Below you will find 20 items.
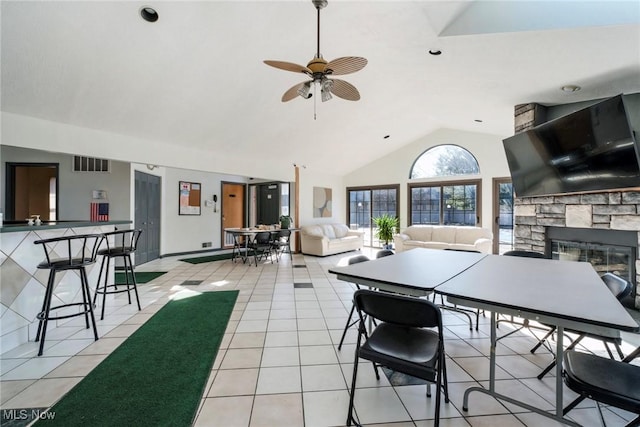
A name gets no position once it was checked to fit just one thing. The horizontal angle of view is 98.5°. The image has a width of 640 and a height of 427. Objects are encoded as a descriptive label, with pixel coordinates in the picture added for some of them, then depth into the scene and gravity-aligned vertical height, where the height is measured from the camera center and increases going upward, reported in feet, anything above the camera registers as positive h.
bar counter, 7.59 -2.03
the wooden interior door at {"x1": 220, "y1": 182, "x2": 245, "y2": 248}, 27.25 +0.68
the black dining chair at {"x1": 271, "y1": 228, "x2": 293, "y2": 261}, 21.36 -2.28
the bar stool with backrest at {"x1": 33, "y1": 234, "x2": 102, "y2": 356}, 7.72 -1.53
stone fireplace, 10.35 -0.56
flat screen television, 8.76 +2.30
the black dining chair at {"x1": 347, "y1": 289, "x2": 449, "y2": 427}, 4.53 -2.51
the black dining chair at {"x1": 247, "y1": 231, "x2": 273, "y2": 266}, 20.18 -2.18
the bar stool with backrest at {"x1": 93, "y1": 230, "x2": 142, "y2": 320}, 10.37 -1.55
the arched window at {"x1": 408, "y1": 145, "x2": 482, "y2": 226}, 22.61 +2.08
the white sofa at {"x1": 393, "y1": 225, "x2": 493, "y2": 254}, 19.51 -1.88
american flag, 17.37 +0.09
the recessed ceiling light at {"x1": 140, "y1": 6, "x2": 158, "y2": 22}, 8.45 +6.25
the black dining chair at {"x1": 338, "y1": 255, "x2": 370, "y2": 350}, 8.74 -1.49
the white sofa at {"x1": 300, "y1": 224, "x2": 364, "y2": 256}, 23.49 -2.27
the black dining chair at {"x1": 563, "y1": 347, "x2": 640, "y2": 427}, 3.95 -2.57
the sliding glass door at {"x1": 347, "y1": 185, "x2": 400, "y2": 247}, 27.12 +0.84
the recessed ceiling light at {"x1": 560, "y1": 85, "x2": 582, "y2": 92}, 11.12 +5.16
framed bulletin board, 23.58 +1.33
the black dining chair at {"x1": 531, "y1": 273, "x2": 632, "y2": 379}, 6.14 -1.75
